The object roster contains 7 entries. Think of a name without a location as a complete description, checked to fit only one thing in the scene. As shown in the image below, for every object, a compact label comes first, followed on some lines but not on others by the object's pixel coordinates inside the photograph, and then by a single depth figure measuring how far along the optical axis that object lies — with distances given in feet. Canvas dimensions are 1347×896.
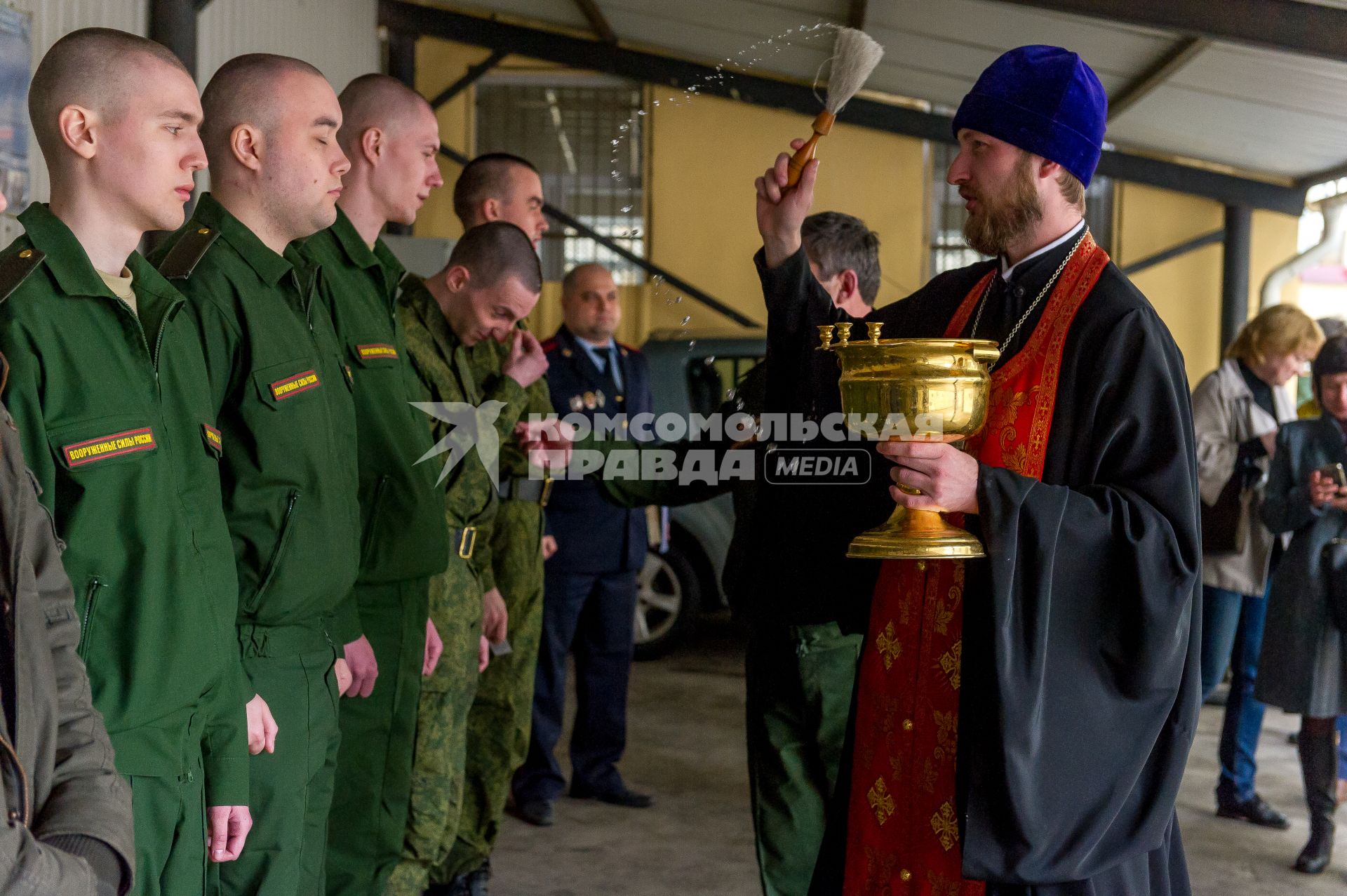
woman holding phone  11.72
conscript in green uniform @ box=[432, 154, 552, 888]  10.56
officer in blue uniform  13.24
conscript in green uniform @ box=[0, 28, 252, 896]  4.85
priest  5.35
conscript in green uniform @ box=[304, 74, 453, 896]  7.78
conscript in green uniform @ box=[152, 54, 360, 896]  6.32
